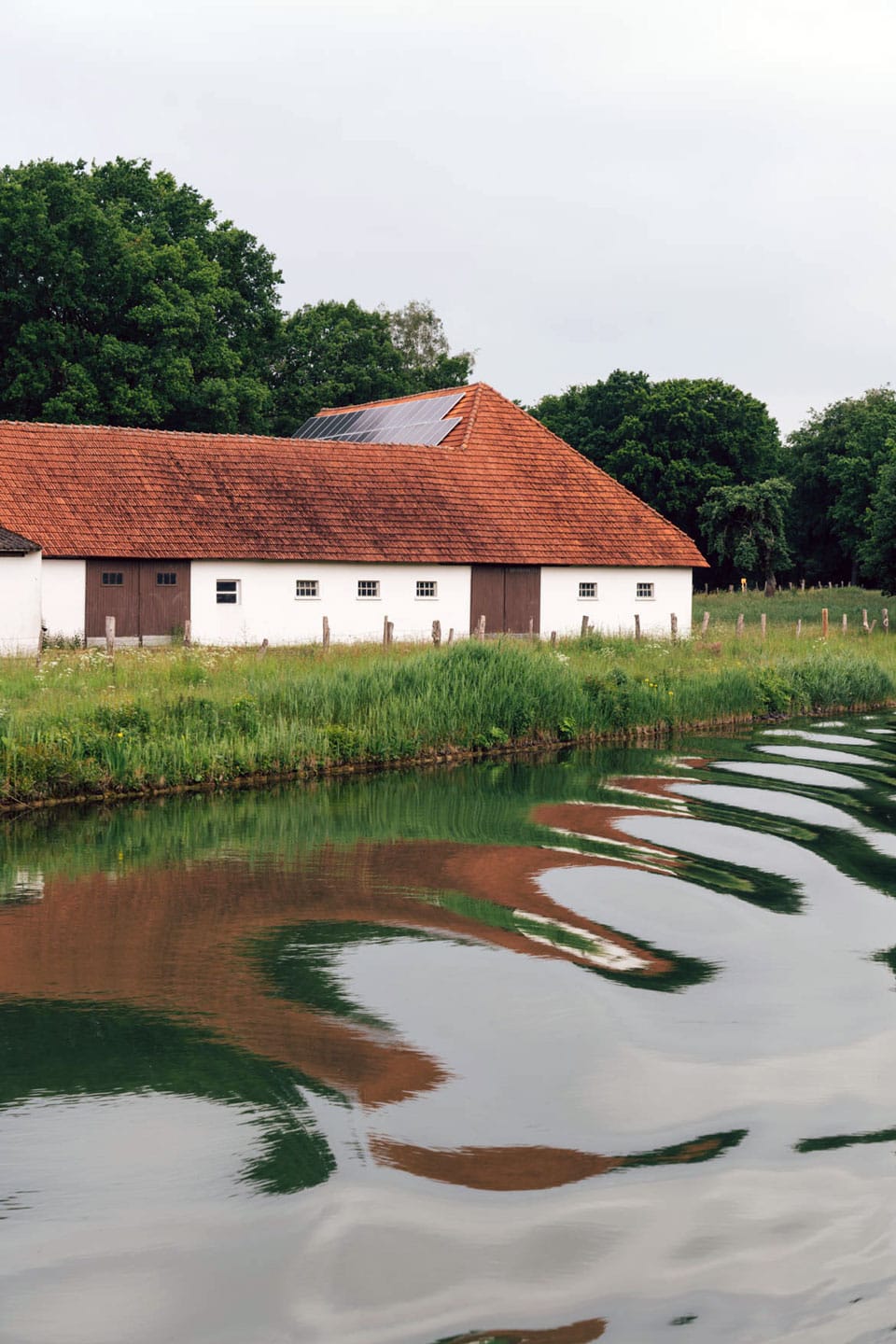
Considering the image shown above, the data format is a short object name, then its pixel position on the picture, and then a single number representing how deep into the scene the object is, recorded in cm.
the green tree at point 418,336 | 6844
